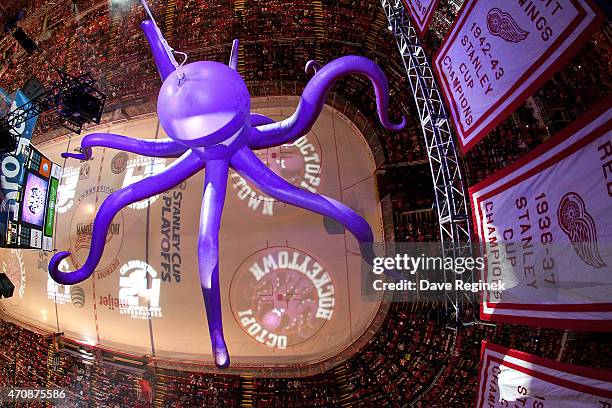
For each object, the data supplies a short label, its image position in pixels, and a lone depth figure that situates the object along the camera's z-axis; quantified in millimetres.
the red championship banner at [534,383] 3693
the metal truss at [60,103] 7129
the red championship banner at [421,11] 5277
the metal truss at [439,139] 6309
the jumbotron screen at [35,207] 6547
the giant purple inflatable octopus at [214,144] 4164
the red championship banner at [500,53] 3276
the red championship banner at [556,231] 3207
